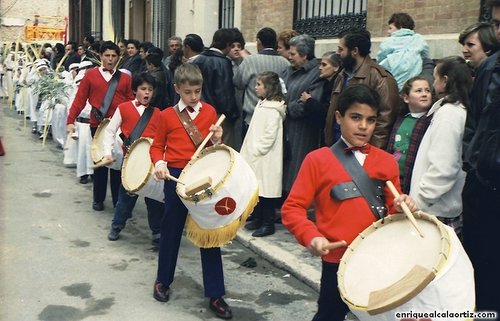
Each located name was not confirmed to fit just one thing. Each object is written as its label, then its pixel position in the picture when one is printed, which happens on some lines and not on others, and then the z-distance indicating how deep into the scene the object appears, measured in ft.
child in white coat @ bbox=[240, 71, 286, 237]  21.33
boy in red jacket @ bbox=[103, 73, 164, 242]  21.34
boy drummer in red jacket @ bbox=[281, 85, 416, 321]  10.84
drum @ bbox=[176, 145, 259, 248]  13.97
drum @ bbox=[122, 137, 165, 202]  18.72
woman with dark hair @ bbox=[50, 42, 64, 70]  52.28
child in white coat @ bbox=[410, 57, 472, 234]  13.28
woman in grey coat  21.63
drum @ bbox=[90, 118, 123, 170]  22.71
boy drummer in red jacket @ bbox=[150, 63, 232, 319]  15.56
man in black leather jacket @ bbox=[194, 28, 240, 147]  24.14
